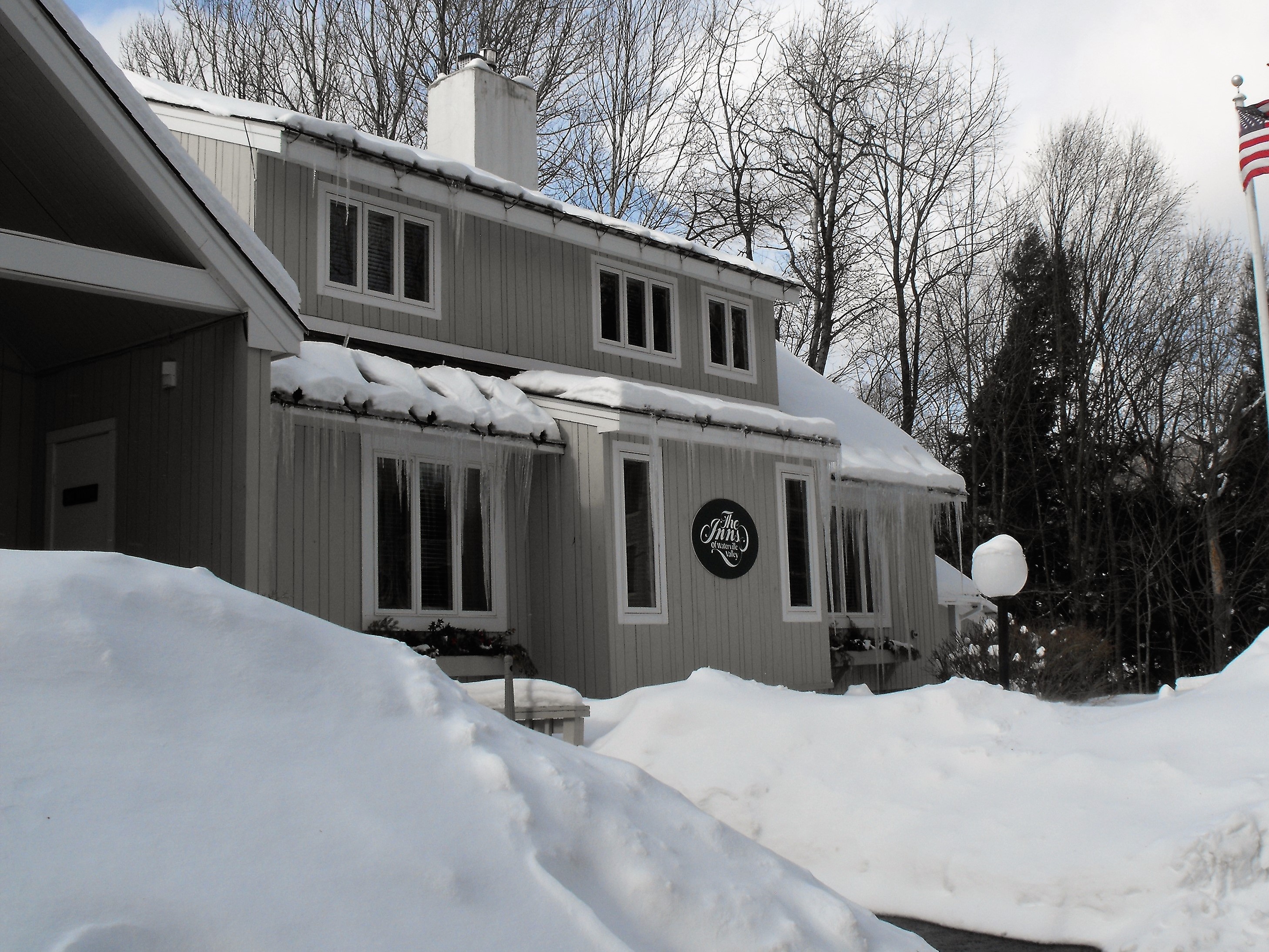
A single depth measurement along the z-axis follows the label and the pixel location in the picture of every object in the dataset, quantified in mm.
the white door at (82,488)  8570
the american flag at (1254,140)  13633
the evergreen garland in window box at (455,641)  10094
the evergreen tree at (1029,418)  24781
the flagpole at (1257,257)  13828
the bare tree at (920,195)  25297
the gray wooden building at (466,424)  8125
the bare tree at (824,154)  24750
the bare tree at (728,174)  24766
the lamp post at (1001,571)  9586
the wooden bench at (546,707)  7699
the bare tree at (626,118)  24297
